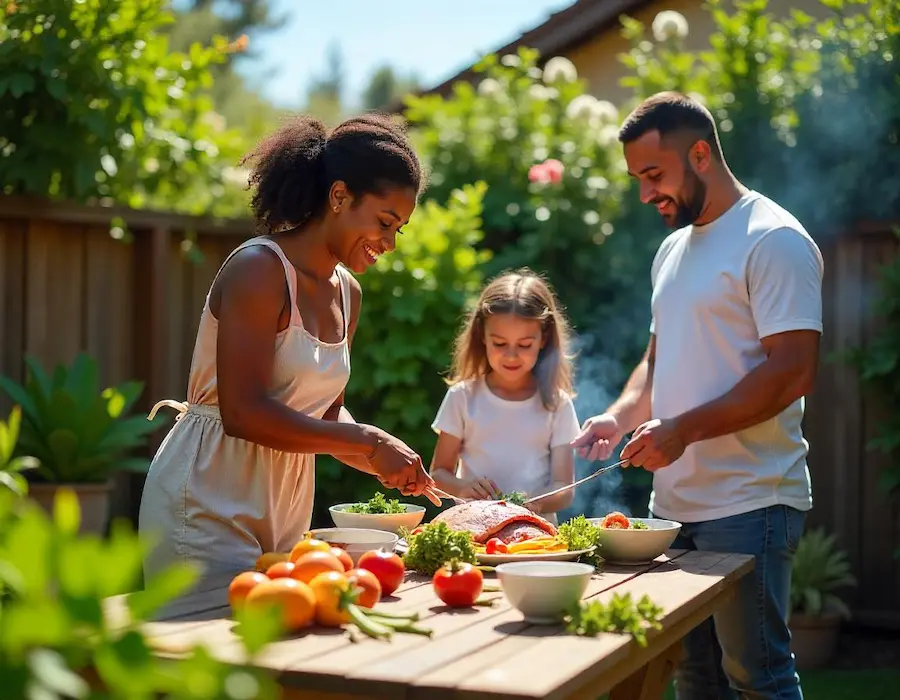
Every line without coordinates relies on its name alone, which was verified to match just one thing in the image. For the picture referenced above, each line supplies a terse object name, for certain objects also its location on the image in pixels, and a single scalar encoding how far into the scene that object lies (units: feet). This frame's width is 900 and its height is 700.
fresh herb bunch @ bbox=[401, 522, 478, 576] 8.09
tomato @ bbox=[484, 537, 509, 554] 8.57
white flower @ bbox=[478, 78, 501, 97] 21.80
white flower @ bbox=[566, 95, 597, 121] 20.88
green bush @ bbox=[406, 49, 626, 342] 19.69
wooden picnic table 5.32
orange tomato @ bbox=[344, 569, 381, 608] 6.56
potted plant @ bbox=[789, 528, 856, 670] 17.35
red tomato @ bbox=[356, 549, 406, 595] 7.28
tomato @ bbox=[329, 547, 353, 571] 7.32
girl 12.80
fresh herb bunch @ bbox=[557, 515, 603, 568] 8.48
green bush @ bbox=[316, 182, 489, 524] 18.24
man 9.88
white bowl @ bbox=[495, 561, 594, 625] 6.56
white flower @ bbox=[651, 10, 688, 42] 20.90
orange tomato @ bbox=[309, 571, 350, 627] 6.24
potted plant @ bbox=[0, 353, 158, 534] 16.83
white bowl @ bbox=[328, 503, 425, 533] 9.50
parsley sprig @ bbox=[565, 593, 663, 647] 6.40
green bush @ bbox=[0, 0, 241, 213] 17.25
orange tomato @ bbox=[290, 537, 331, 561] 7.22
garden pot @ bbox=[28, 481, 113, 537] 16.74
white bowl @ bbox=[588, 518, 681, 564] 8.82
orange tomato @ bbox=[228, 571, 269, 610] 6.39
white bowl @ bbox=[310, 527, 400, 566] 8.52
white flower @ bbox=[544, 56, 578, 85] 22.12
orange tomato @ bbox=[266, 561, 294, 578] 6.59
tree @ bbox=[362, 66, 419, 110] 159.22
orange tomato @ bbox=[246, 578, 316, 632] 6.14
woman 8.03
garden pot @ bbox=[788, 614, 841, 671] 17.34
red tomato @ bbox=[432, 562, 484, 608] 7.13
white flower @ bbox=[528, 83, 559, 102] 21.45
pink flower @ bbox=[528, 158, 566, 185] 19.75
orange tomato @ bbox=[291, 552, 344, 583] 6.63
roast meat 8.87
